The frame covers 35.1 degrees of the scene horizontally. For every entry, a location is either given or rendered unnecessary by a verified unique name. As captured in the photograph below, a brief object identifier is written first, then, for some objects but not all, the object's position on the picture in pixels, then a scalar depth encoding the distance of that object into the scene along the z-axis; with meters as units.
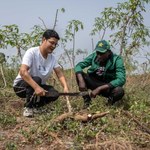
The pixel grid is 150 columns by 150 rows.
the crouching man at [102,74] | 3.22
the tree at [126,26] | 4.26
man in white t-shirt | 2.94
